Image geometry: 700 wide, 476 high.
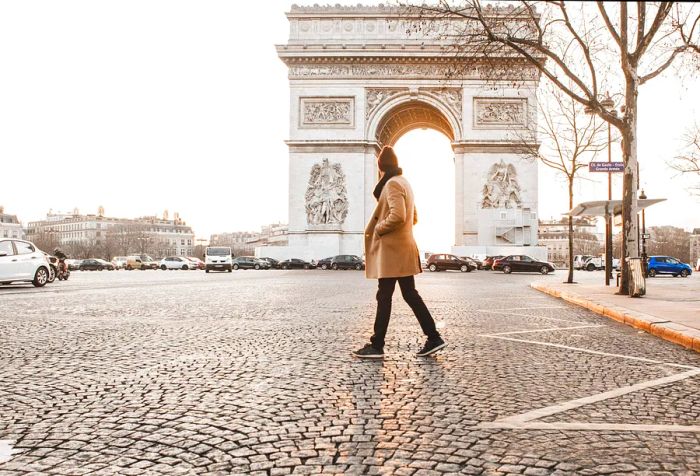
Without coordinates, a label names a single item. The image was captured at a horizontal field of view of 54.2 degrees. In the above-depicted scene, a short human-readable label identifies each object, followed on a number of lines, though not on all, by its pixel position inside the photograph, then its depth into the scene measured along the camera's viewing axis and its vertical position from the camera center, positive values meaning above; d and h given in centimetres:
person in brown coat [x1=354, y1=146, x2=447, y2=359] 565 +3
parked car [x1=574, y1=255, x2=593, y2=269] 5525 -26
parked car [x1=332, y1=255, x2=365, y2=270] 3866 -30
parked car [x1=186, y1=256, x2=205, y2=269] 6353 -75
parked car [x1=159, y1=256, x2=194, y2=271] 6116 -65
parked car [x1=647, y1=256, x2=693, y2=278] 3769 -48
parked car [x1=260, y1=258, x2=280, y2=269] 4458 -38
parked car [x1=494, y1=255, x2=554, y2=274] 3641 -40
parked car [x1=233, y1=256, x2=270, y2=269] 4744 -48
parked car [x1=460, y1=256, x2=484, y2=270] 3812 -26
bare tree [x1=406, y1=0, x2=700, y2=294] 1301 +386
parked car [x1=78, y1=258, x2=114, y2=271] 6322 -88
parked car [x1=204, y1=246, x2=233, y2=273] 4056 -35
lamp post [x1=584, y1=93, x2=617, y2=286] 1792 +48
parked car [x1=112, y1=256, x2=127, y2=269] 6731 -74
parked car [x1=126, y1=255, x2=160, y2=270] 6331 -71
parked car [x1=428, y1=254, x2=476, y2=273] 3712 -33
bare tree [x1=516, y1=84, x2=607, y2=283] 2383 +445
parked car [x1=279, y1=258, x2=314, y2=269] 4019 -44
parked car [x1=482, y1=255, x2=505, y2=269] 3822 -20
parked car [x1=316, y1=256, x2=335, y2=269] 3875 -36
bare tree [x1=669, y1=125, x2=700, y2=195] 2427 +357
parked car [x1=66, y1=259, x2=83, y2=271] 6601 -95
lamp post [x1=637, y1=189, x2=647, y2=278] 2472 +86
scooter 2661 -61
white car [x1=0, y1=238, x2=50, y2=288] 1766 -21
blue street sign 1470 +201
